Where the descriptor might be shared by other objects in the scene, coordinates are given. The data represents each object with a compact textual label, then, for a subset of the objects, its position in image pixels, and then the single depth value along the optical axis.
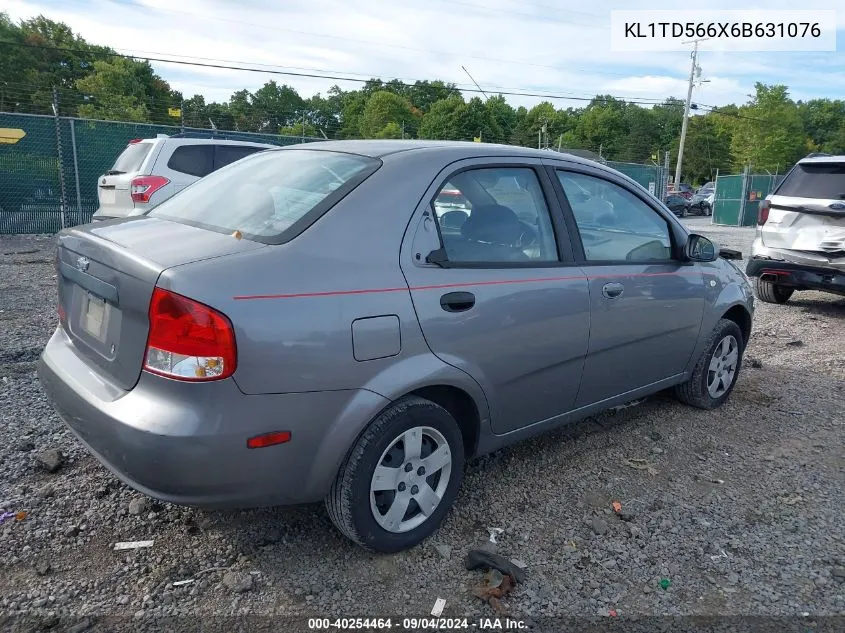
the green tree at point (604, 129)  86.12
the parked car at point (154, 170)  9.21
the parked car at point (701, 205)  32.16
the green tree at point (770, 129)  48.25
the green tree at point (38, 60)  51.45
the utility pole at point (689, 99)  45.58
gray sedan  2.23
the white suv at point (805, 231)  7.14
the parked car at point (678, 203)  28.97
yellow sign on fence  11.97
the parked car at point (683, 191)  34.25
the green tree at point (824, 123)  76.44
